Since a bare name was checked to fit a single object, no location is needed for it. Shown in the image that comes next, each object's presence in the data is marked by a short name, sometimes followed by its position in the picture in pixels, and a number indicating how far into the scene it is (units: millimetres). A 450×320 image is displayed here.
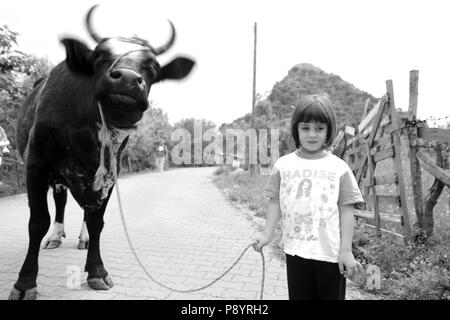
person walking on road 22327
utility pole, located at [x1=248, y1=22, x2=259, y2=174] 18984
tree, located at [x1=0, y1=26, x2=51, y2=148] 8609
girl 2037
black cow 2801
